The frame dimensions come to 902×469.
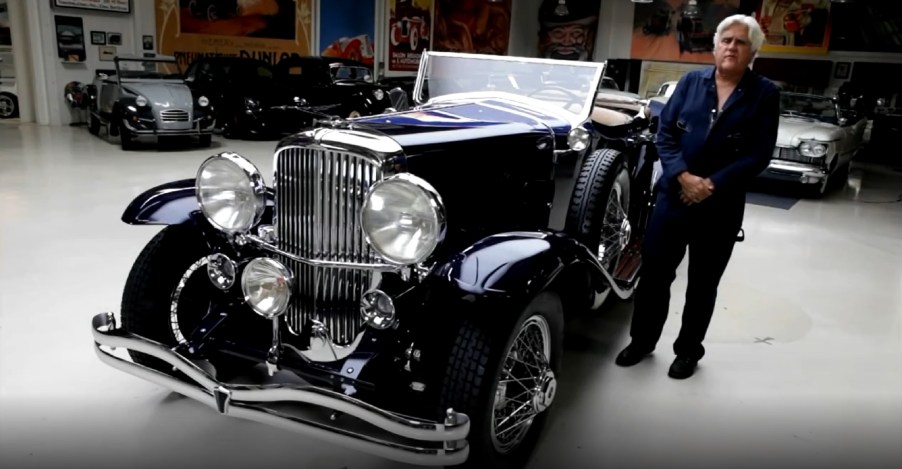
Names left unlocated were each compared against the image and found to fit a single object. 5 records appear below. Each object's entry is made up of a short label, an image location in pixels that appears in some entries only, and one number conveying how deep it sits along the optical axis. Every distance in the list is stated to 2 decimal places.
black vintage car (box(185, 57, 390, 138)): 9.99
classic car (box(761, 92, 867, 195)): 7.50
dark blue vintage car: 1.95
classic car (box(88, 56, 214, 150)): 8.53
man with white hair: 2.69
